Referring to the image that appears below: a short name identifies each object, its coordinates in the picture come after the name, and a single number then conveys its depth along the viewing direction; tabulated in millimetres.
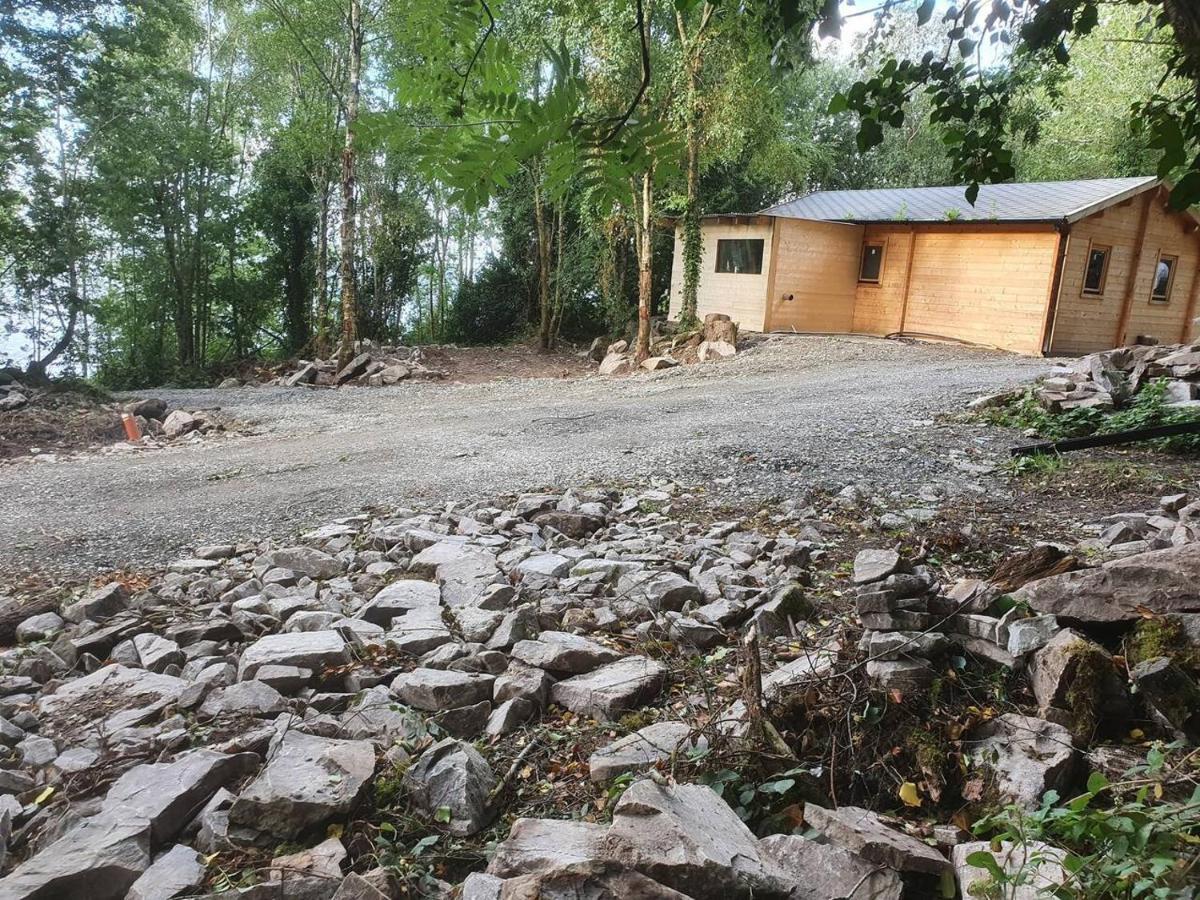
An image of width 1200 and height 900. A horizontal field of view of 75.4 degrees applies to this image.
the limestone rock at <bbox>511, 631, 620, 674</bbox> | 3047
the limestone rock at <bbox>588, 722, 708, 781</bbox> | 2307
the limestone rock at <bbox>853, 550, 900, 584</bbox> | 2820
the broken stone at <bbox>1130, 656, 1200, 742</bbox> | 2027
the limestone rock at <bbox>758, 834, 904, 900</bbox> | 1688
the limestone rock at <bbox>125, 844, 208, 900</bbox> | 1853
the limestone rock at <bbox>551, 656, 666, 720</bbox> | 2750
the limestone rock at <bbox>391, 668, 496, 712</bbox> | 2807
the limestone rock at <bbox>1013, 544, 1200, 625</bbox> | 2428
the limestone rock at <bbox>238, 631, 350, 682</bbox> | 3094
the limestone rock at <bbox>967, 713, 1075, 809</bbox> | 1951
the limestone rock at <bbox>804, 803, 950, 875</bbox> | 1733
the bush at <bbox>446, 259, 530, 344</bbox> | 24953
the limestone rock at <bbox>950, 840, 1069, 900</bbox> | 1495
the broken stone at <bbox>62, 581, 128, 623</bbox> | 3877
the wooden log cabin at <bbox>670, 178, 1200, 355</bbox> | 16016
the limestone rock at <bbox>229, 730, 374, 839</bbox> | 2068
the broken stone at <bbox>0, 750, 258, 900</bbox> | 1845
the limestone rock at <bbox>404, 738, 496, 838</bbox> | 2160
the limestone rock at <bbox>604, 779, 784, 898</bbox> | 1658
